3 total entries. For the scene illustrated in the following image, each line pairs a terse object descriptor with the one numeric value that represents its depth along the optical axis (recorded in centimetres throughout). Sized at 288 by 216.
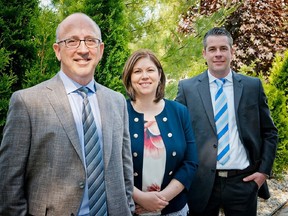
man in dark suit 321
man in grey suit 184
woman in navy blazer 257
